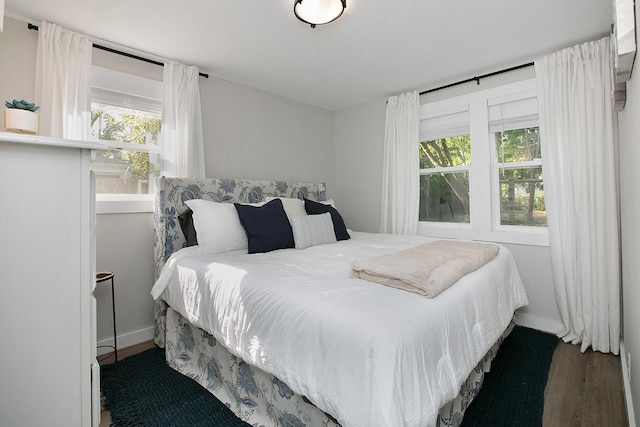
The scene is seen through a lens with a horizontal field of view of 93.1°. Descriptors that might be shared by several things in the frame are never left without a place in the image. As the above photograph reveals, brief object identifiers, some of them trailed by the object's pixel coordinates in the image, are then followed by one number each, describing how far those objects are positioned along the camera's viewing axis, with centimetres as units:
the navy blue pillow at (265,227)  231
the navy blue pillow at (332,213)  288
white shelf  80
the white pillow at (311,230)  250
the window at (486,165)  283
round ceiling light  185
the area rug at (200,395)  161
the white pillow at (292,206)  282
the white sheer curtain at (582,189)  230
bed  99
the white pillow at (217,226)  225
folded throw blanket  134
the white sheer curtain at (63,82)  208
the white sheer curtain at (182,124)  266
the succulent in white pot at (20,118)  134
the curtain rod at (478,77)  276
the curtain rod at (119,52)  210
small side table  214
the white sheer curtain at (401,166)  340
